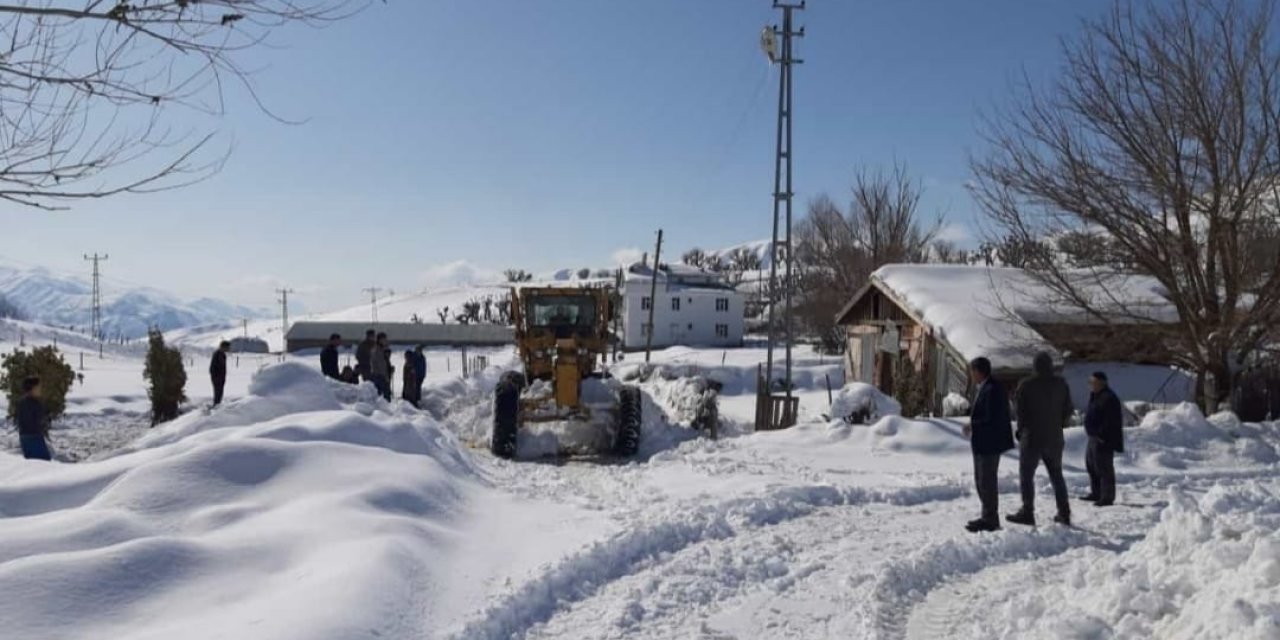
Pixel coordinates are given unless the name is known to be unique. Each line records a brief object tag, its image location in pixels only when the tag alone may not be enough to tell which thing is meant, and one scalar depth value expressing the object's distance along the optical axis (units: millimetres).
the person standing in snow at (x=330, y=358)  18047
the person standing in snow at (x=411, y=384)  19609
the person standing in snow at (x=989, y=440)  8164
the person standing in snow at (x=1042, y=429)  8383
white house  66875
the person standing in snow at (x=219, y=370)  17156
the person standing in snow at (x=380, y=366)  17875
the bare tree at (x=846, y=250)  45094
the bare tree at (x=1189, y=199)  14719
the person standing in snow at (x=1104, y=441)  9586
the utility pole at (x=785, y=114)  17578
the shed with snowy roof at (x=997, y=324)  16078
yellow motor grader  14484
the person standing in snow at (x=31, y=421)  10172
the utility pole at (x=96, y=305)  82406
